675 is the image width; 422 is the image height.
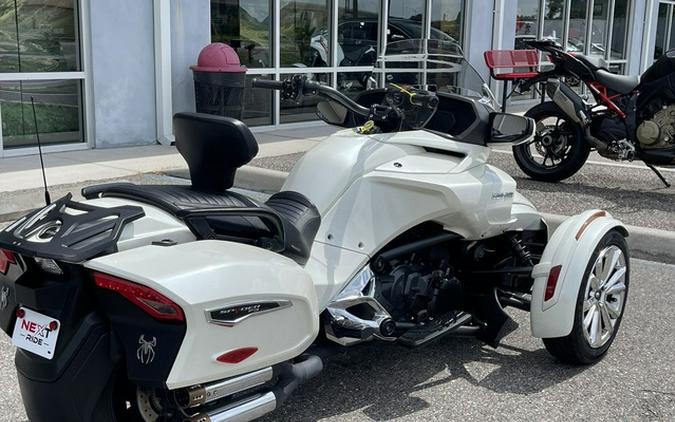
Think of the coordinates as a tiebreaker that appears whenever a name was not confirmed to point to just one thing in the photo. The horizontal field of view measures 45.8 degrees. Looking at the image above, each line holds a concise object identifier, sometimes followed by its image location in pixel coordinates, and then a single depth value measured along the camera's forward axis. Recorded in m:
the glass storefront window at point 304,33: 12.36
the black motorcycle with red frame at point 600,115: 8.08
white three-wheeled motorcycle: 2.54
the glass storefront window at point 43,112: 9.16
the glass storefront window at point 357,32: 13.27
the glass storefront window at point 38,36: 9.20
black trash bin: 10.08
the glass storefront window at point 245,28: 11.30
